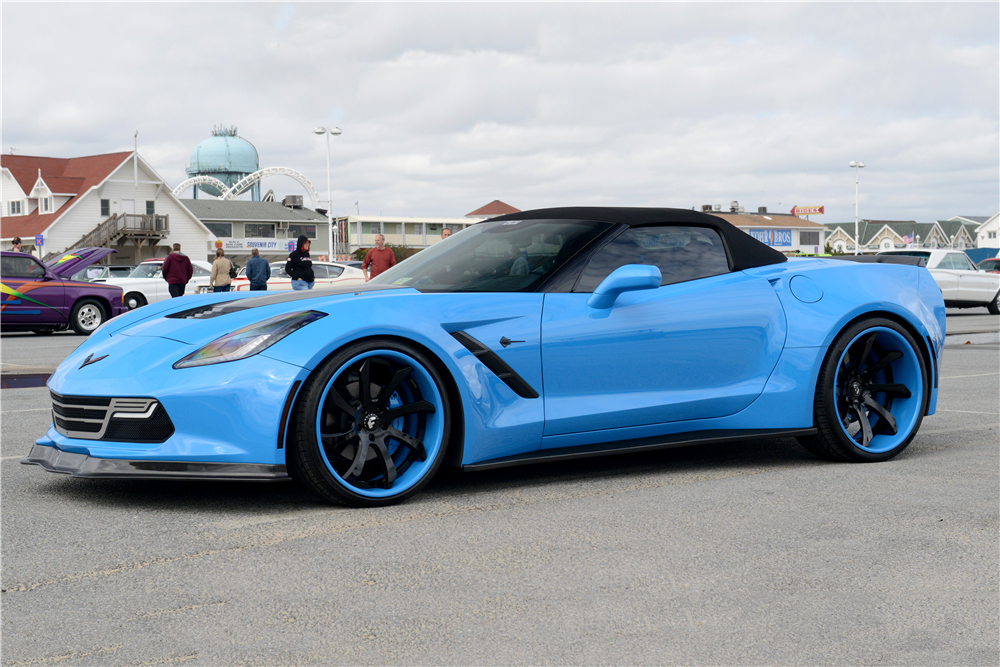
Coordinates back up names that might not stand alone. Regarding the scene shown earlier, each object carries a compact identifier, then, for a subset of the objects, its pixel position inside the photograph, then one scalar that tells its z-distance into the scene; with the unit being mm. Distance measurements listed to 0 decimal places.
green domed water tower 90125
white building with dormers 54938
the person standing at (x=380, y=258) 16141
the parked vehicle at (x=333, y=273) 23372
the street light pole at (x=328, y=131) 47562
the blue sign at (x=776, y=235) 93581
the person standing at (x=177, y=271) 19406
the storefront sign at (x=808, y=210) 103012
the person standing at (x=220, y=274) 19406
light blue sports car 3947
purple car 17938
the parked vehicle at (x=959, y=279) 23797
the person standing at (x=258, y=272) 18711
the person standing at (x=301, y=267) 17609
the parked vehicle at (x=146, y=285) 25234
